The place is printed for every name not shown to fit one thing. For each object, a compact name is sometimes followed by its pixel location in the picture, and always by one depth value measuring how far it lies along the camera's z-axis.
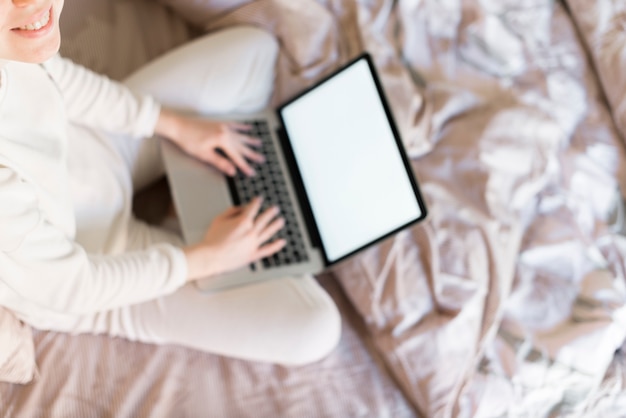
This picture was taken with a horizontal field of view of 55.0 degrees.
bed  0.90
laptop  0.89
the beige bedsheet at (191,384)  0.84
